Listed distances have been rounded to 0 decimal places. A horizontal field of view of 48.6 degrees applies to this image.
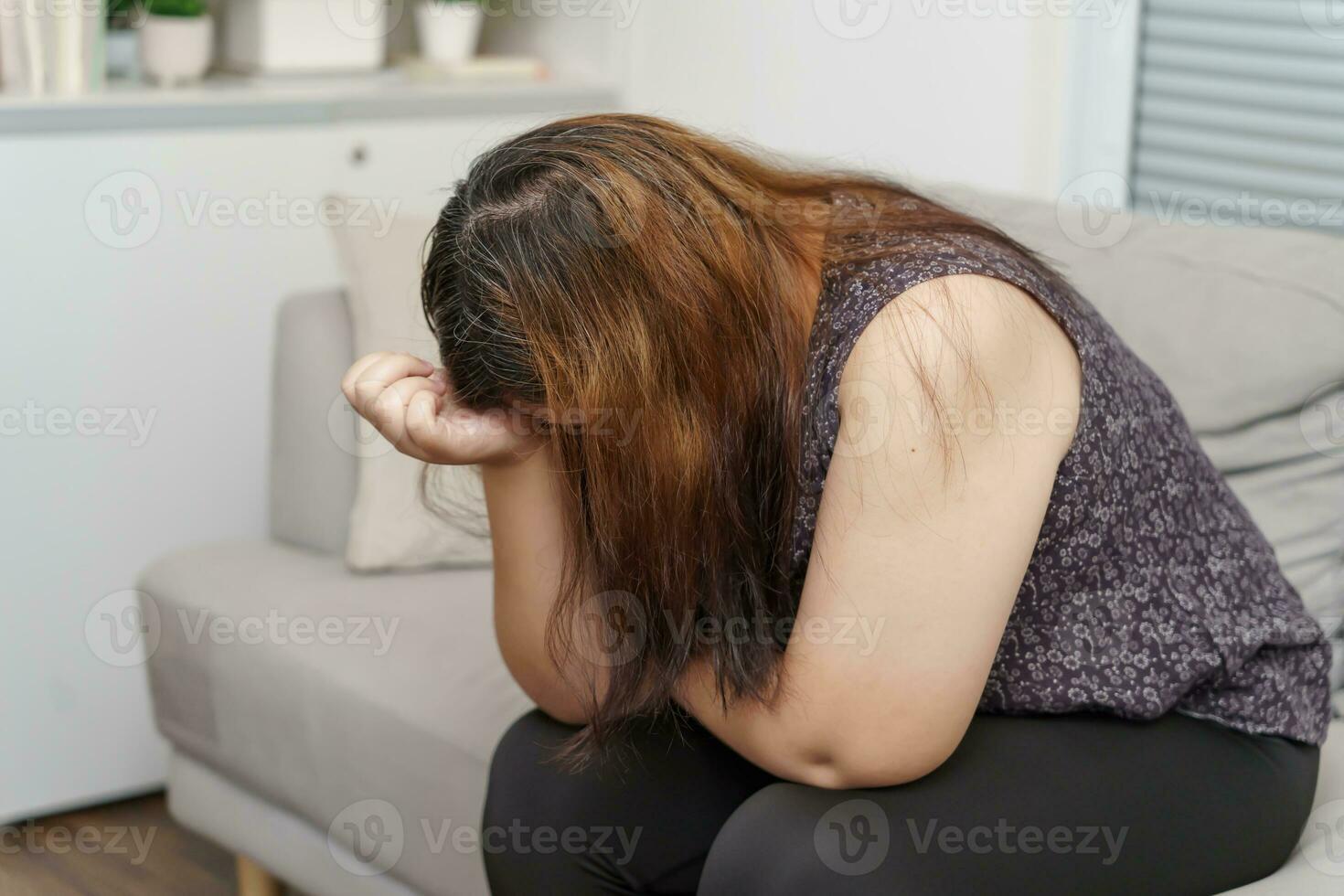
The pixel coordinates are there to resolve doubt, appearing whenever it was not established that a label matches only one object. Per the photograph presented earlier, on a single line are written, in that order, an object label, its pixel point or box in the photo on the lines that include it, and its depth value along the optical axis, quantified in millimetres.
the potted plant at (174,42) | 2227
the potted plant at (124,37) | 2244
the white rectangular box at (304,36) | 2348
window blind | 1776
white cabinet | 1972
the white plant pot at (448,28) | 2502
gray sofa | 1337
